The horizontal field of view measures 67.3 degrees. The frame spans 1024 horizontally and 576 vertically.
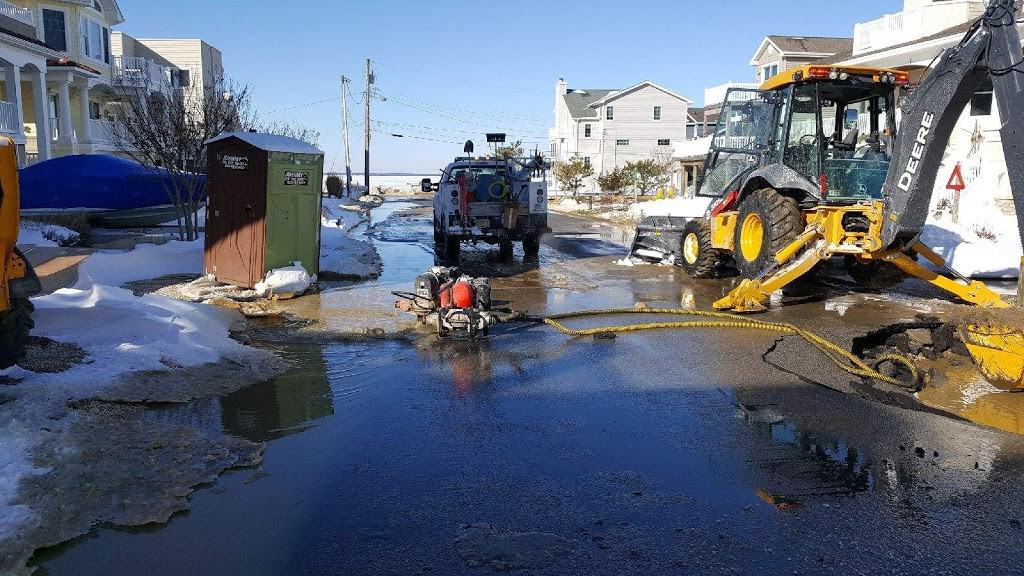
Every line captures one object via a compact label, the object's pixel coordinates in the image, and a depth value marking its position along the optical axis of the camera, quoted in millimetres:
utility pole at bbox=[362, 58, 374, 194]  61753
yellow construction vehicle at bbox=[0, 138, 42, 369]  5535
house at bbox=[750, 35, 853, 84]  42719
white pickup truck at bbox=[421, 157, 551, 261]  15883
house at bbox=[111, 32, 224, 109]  43281
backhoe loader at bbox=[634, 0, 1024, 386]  7996
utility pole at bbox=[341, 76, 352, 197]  62434
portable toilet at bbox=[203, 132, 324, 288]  11570
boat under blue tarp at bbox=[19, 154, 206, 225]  18891
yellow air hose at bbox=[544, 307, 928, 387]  7188
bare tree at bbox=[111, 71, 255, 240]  16078
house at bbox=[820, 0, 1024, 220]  20833
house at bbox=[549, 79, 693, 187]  61469
